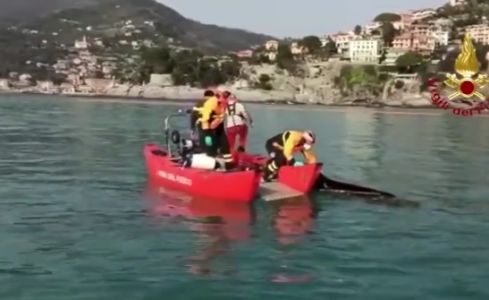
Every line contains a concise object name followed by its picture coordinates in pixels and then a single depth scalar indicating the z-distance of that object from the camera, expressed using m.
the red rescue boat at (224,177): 16.95
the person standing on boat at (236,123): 20.48
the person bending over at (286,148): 18.77
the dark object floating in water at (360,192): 17.86
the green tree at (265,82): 173.88
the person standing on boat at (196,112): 18.53
